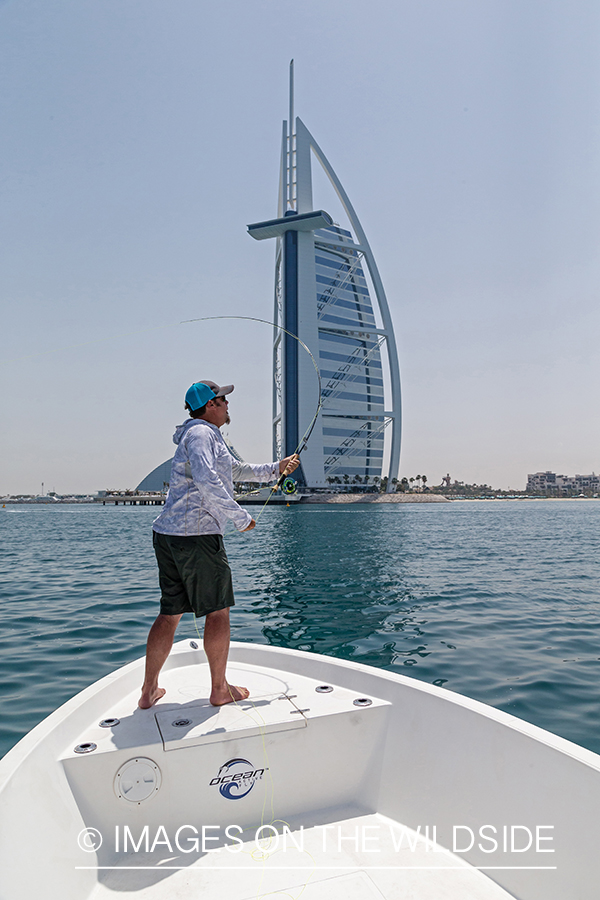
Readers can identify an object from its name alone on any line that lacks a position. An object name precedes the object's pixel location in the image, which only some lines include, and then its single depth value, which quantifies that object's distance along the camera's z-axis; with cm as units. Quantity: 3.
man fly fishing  248
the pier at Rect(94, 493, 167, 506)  10918
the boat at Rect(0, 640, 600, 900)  180
